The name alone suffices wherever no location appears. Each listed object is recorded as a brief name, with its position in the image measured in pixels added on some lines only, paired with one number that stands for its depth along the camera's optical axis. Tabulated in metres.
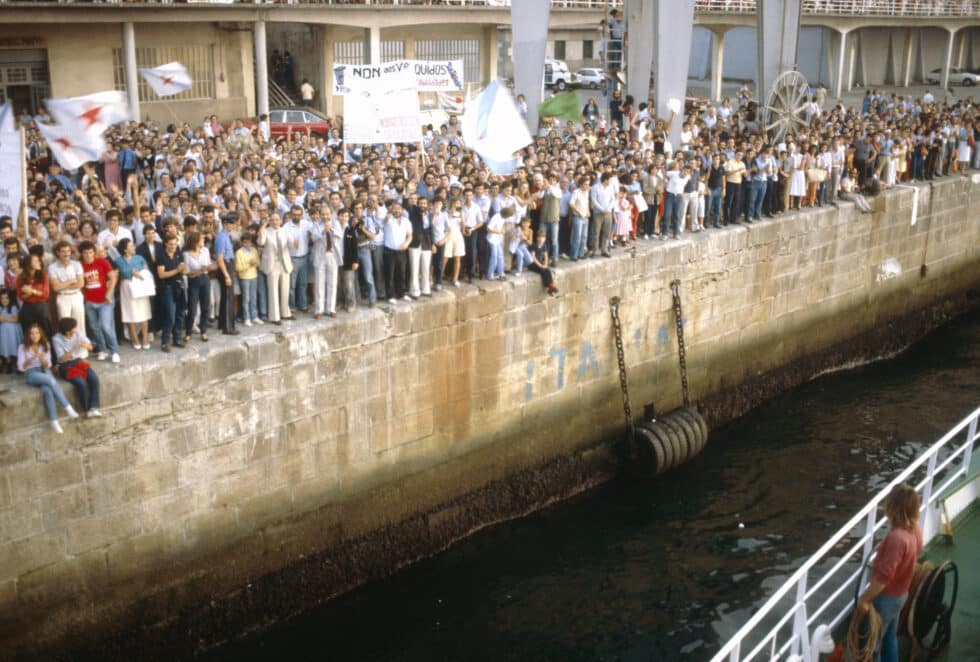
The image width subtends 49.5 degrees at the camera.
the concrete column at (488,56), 37.12
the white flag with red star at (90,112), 13.40
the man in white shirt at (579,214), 16.80
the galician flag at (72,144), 13.44
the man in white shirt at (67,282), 11.49
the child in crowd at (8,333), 11.42
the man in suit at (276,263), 13.45
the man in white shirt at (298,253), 13.72
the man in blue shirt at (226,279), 12.88
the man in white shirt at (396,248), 14.43
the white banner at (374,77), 16.09
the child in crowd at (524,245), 16.06
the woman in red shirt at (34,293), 11.29
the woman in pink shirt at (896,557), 7.32
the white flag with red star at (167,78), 17.50
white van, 49.41
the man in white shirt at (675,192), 18.47
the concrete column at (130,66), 27.62
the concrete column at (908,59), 57.72
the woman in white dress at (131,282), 12.13
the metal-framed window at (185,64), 29.08
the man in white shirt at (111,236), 12.70
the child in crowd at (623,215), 17.69
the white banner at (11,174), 12.25
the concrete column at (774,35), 25.00
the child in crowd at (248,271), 13.26
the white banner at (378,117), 16.02
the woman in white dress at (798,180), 21.30
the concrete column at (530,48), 21.50
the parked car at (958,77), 55.68
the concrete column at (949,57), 52.59
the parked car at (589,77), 49.81
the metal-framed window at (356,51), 34.53
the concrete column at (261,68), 29.73
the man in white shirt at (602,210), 17.19
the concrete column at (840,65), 50.55
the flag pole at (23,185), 12.18
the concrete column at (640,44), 24.19
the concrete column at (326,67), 33.84
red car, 28.73
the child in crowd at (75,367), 11.25
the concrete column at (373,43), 31.52
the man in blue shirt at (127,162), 18.00
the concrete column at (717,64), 48.25
